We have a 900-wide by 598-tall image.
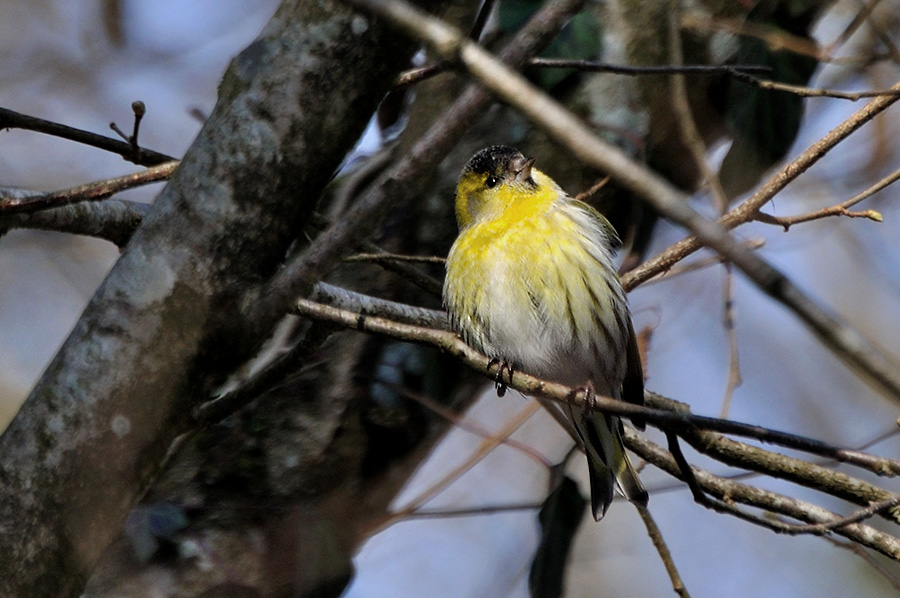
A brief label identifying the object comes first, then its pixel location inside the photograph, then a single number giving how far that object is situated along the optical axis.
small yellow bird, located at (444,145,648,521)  6.07
